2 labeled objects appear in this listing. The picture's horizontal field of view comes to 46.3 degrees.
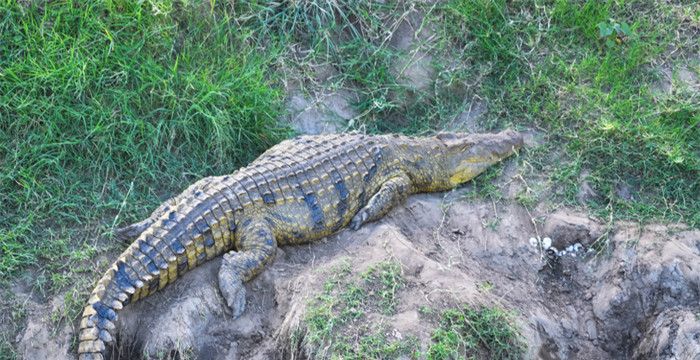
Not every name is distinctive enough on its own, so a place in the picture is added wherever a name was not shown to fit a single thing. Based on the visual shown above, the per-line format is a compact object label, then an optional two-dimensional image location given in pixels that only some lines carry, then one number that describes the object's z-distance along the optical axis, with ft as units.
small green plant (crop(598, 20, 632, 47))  22.52
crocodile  14.99
